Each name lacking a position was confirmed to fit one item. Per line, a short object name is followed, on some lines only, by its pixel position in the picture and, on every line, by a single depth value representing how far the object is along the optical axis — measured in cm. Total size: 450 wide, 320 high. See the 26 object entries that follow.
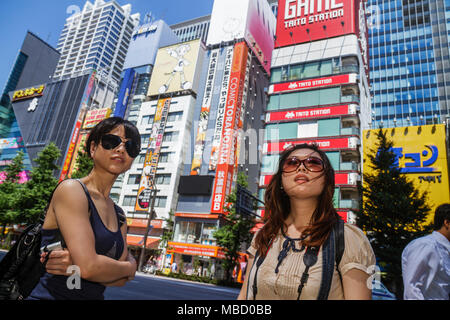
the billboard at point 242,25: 4256
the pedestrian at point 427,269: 261
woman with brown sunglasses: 137
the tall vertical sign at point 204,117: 3666
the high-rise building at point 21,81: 6556
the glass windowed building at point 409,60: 5744
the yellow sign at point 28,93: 6431
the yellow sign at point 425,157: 2247
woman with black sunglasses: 131
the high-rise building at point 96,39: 10219
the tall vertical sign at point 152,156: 3828
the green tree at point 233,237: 2356
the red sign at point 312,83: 2807
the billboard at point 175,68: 4444
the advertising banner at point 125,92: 4956
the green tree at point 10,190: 2256
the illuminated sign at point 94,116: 5337
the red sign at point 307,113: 2713
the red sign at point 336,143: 2567
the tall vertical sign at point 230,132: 3275
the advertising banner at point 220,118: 3528
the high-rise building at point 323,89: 2608
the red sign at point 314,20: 3103
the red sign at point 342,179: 2470
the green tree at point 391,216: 1492
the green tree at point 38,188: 2167
